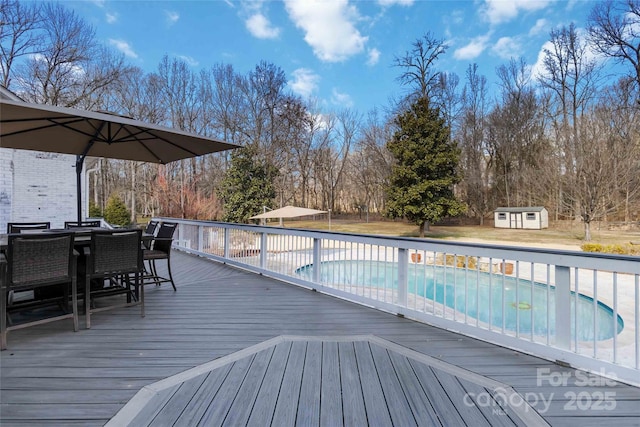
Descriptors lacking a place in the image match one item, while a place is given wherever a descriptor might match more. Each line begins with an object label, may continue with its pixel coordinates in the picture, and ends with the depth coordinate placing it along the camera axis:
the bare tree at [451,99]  21.81
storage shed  17.89
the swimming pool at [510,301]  5.46
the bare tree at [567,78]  17.41
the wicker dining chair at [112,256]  2.89
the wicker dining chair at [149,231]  4.48
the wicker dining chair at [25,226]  4.05
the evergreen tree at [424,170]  15.41
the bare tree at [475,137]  22.09
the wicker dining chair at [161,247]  4.05
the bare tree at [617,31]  13.28
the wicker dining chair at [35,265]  2.42
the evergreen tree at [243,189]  16.06
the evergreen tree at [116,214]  12.64
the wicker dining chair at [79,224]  4.07
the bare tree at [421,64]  18.05
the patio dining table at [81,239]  3.01
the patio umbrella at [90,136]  2.90
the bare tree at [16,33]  10.88
